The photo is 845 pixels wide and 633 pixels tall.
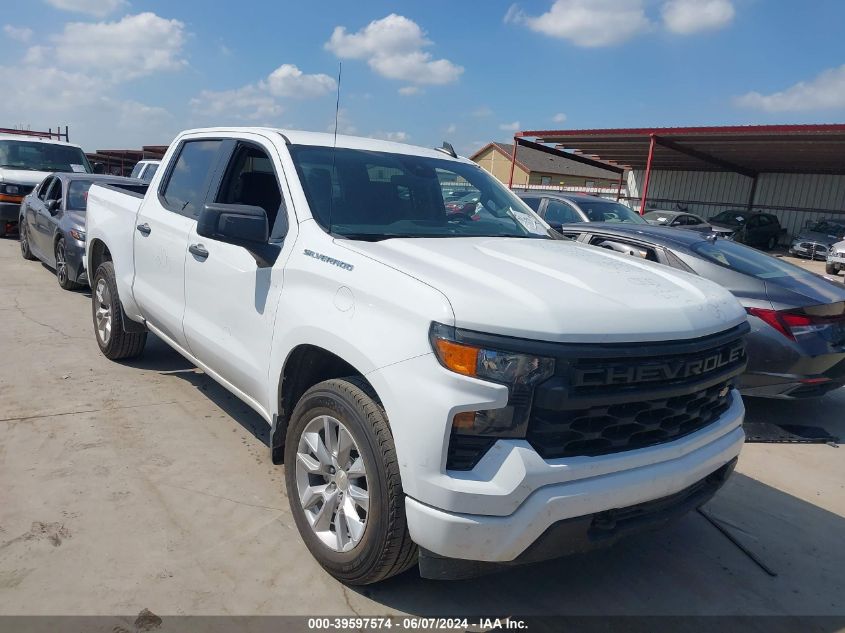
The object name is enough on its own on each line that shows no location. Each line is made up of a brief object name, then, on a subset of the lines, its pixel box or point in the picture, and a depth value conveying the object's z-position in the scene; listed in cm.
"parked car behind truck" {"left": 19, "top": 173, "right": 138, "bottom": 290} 783
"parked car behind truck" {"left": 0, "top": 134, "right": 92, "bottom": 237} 1232
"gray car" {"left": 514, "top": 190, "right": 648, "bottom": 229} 941
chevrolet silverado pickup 217
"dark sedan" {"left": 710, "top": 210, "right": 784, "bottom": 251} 2502
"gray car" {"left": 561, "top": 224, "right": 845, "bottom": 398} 466
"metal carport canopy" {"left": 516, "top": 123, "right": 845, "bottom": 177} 1957
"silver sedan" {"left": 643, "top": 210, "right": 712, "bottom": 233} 1789
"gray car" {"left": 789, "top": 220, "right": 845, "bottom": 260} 2214
